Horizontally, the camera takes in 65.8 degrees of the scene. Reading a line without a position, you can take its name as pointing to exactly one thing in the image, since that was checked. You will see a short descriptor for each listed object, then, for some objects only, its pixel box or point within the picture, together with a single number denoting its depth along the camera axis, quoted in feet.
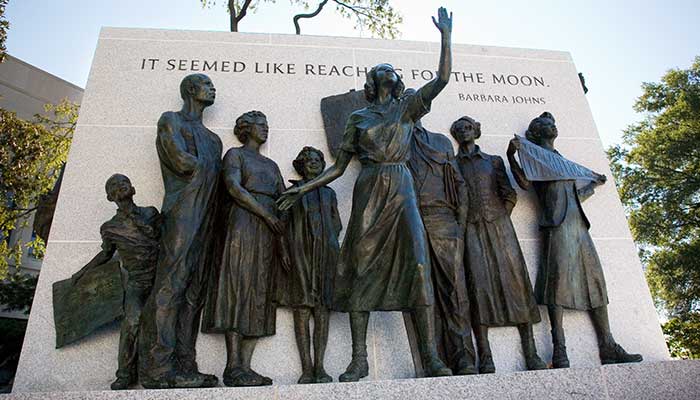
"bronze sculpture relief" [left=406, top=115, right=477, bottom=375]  16.34
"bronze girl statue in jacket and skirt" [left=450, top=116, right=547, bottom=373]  17.37
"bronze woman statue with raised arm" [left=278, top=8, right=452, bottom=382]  14.47
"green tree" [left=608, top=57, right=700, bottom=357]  55.93
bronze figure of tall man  14.67
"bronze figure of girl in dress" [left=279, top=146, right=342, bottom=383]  16.20
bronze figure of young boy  15.57
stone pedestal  12.14
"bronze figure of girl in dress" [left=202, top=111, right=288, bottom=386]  15.74
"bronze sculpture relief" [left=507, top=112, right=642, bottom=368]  17.84
